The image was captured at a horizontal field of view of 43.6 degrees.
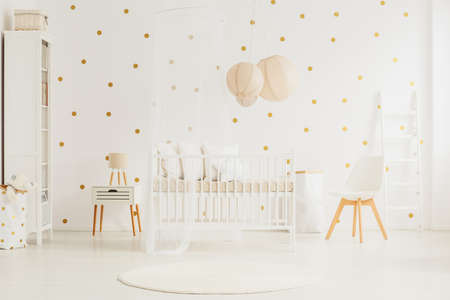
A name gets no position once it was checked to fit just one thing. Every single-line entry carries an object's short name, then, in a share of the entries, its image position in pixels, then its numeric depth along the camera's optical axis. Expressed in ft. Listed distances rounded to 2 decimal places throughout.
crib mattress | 13.58
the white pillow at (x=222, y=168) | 13.62
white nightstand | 16.25
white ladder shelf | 17.65
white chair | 15.60
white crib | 13.53
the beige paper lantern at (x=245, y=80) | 13.53
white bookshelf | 15.20
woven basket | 15.51
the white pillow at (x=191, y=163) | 13.74
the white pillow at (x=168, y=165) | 13.76
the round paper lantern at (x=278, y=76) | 14.19
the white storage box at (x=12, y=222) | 13.82
